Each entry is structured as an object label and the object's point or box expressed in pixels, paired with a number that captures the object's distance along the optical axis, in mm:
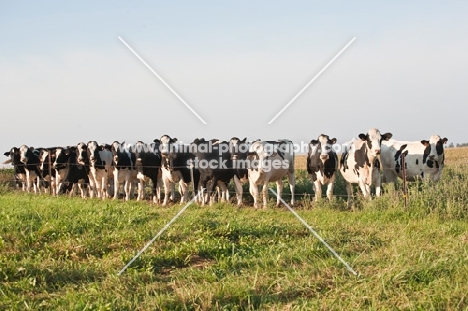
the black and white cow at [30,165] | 24820
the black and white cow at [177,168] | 18975
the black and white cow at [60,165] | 22422
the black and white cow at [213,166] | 17938
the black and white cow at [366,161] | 16109
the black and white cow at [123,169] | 20844
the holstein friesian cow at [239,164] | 17344
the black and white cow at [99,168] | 21438
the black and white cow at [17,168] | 25766
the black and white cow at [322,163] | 16906
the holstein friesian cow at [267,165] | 16609
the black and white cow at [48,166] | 22719
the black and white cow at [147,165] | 20188
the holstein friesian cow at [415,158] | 17203
